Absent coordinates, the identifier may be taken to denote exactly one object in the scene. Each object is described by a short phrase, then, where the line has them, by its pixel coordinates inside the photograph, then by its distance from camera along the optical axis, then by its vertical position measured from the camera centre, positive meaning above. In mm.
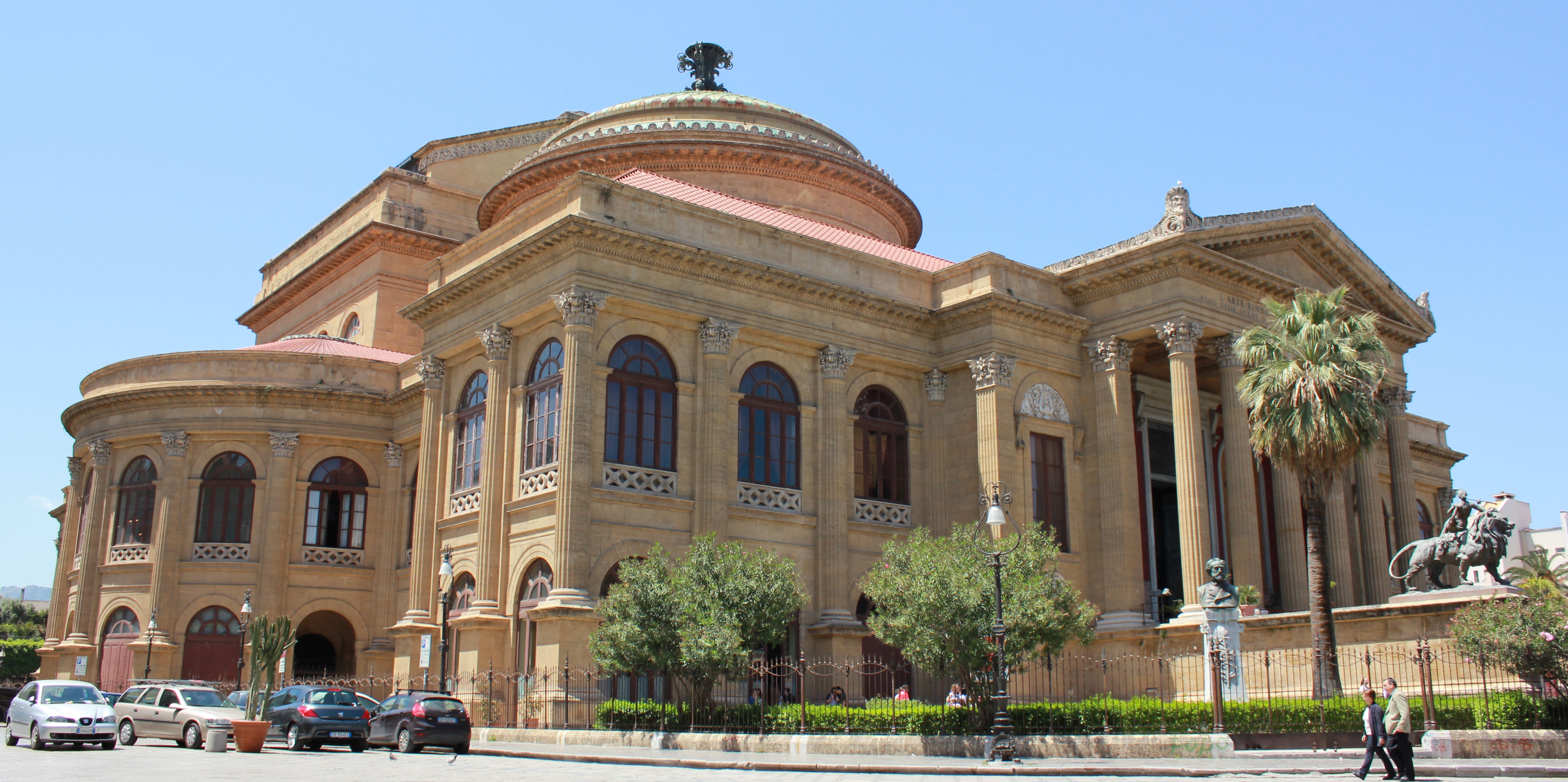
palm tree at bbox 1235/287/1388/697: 25203 +5389
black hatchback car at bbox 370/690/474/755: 22250 -907
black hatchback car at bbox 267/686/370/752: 23391 -888
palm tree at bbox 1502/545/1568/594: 27438 +3499
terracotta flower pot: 21953 -1097
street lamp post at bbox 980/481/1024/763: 19203 -144
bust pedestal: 25578 +582
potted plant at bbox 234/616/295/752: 22016 -13
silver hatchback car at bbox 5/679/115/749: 21938 -784
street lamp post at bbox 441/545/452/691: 25234 +1747
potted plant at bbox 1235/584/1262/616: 29453 +1744
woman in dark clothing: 16530 -713
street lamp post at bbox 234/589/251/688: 32844 +1201
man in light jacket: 16250 -757
